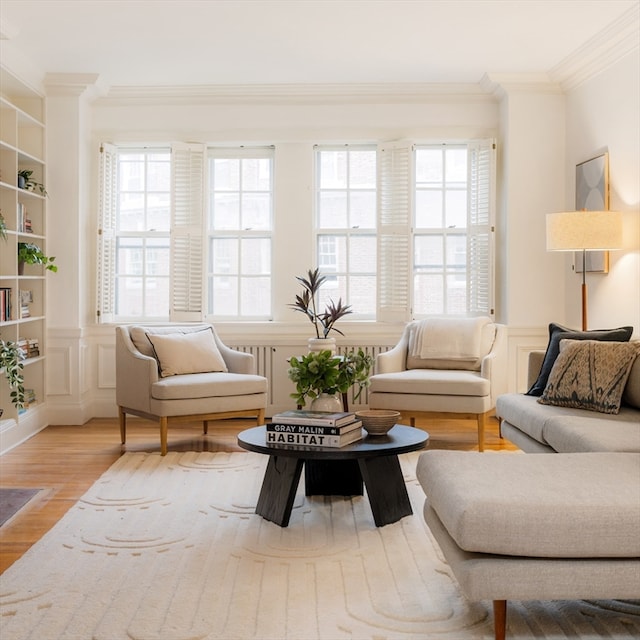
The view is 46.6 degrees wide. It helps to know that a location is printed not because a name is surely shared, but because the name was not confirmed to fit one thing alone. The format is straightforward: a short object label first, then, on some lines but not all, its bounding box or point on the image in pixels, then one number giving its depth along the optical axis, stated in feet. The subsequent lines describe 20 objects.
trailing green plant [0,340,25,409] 14.53
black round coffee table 10.78
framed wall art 16.38
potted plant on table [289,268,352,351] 18.42
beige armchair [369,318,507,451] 16.01
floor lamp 14.96
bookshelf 16.63
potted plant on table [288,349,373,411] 12.06
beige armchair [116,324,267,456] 15.62
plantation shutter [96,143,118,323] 19.76
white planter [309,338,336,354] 18.28
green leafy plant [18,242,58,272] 17.56
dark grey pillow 13.38
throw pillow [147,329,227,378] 16.72
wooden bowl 11.51
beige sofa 10.37
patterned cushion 12.21
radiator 19.95
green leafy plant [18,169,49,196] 17.94
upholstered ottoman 6.90
